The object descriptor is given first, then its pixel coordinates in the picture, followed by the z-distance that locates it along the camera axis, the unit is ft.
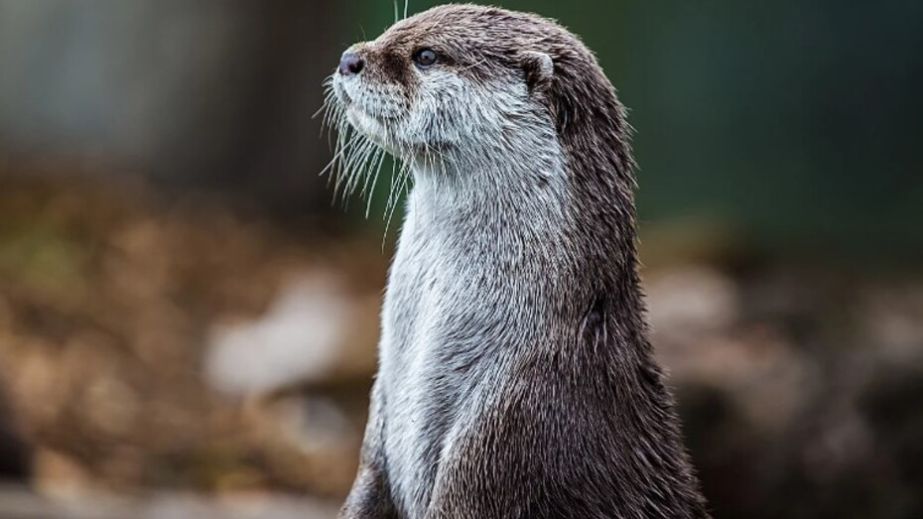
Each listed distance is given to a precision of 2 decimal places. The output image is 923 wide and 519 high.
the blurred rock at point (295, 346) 53.26
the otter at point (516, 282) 21.22
